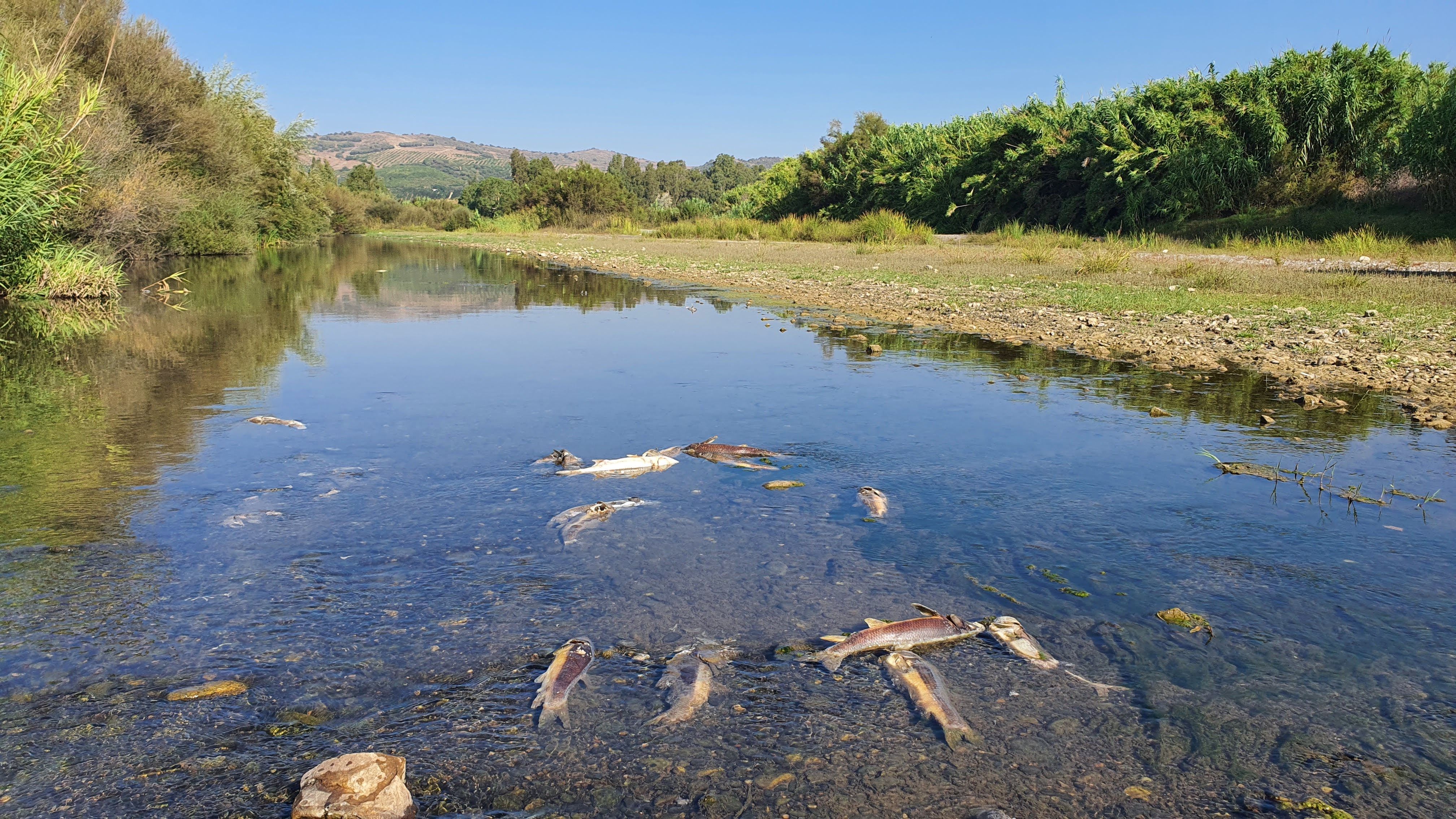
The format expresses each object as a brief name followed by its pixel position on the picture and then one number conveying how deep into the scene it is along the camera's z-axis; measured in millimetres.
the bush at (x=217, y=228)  25750
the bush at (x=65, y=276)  12750
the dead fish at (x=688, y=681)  2643
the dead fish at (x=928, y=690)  2561
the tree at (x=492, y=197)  77688
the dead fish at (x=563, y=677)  2621
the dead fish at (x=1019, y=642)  2975
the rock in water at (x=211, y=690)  2658
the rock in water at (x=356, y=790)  2117
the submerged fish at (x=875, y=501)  4410
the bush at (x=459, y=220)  72500
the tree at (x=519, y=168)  101375
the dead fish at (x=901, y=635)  2980
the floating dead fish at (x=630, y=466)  4996
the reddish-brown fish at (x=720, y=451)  5312
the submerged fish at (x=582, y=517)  4117
